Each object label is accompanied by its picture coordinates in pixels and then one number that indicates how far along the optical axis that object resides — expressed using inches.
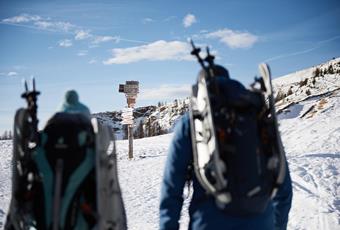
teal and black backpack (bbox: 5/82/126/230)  81.2
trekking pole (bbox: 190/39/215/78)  85.3
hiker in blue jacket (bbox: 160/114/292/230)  83.7
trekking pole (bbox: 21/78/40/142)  89.6
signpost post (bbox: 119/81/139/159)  560.1
